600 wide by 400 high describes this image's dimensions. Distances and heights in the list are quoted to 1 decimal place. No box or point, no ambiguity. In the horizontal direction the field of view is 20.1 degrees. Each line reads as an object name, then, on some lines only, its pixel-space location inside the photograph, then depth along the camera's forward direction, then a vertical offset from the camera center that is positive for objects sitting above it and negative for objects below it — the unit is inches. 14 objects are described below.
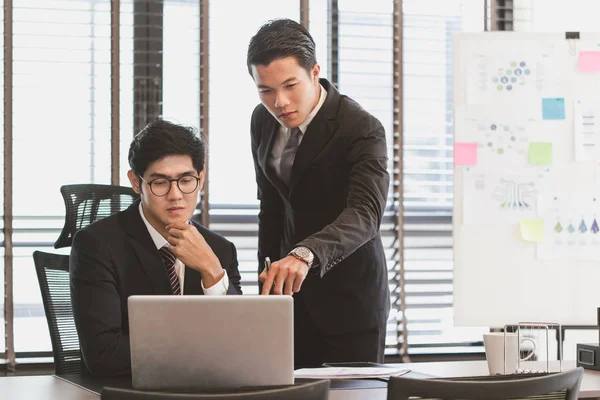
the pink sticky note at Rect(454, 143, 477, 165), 240.5 +7.0
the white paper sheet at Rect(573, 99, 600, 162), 240.6 +10.5
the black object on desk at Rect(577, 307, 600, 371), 189.7 -12.7
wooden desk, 163.1 -12.5
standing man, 193.8 +2.2
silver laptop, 145.0 -7.8
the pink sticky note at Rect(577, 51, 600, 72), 241.3 +20.3
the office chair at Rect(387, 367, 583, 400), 115.0 -8.4
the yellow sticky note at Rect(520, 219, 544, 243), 239.6 -3.9
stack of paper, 180.9 -12.3
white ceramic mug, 185.2 -11.3
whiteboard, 239.6 +3.4
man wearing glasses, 184.8 -3.9
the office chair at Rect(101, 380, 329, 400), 108.6 -8.2
